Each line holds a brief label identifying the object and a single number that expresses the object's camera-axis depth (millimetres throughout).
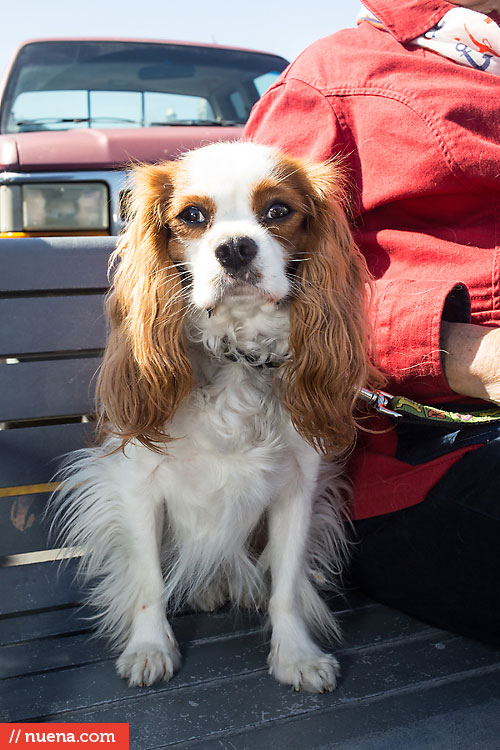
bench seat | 1332
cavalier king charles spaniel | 1463
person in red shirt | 1475
